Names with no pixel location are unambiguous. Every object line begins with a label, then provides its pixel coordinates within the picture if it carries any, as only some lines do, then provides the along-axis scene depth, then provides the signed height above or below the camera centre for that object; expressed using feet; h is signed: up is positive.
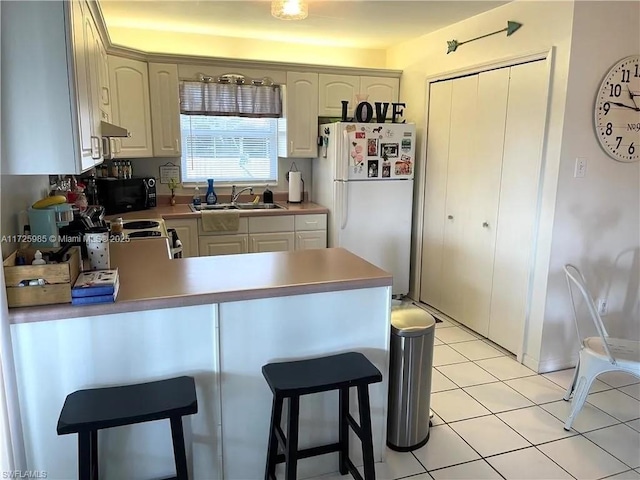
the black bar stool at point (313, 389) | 5.36 -2.54
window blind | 14.20 +0.57
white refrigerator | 12.77 -0.54
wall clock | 8.98 +1.19
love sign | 12.95 +1.60
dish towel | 12.53 -1.47
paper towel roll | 14.60 -0.61
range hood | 7.73 +0.61
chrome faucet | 14.57 -0.82
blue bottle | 14.08 -0.89
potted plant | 13.96 -0.60
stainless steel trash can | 7.02 -3.20
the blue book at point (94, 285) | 5.17 -1.35
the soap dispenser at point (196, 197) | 13.99 -0.93
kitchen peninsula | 5.28 -2.23
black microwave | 12.16 -0.76
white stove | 9.78 -1.42
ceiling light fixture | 8.49 +2.93
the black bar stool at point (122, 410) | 4.58 -2.48
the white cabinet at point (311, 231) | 13.48 -1.83
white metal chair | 7.54 -3.03
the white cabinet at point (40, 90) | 4.70 +0.77
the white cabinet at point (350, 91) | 14.03 +2.37
